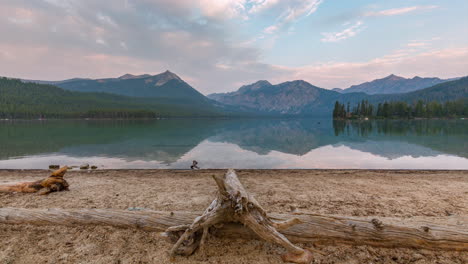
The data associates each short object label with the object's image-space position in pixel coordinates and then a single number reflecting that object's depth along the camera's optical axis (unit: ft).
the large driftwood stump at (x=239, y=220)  16.20
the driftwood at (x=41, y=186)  34.12
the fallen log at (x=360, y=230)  16.74
